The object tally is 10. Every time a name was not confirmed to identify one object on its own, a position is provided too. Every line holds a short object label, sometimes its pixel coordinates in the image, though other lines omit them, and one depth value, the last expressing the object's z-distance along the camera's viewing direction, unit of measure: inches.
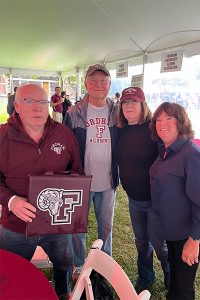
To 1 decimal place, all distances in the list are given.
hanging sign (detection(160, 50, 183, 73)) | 200.8
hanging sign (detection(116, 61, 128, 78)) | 283.6
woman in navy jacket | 53.1
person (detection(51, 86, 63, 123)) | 366.8
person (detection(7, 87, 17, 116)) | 279.2
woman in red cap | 69.2
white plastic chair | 37.3
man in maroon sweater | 57.8
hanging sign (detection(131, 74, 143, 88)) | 258.5
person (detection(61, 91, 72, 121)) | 386.5
